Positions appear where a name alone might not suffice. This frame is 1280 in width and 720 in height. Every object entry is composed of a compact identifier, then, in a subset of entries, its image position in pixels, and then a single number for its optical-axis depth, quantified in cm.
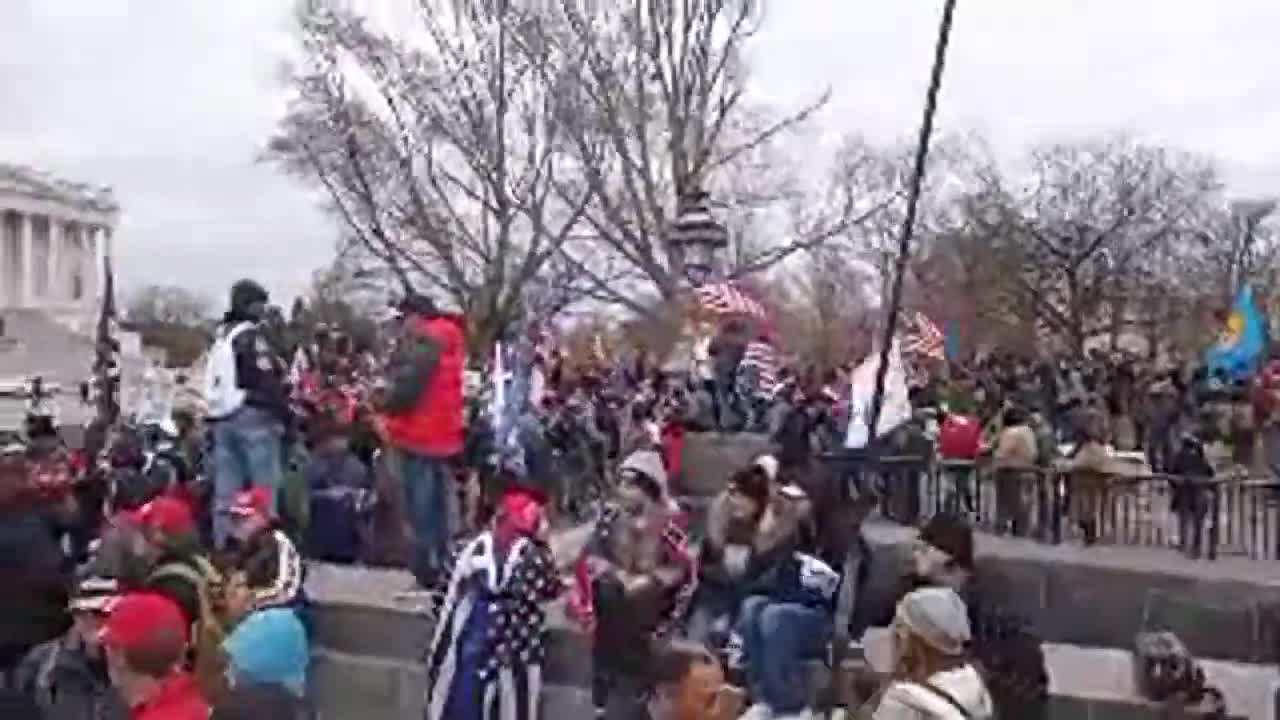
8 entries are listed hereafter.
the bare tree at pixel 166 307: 11788
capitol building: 10638
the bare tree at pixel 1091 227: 6575
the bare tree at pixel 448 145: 4800
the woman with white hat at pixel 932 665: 619
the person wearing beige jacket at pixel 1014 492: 1673
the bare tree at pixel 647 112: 4450
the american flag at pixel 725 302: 1741
